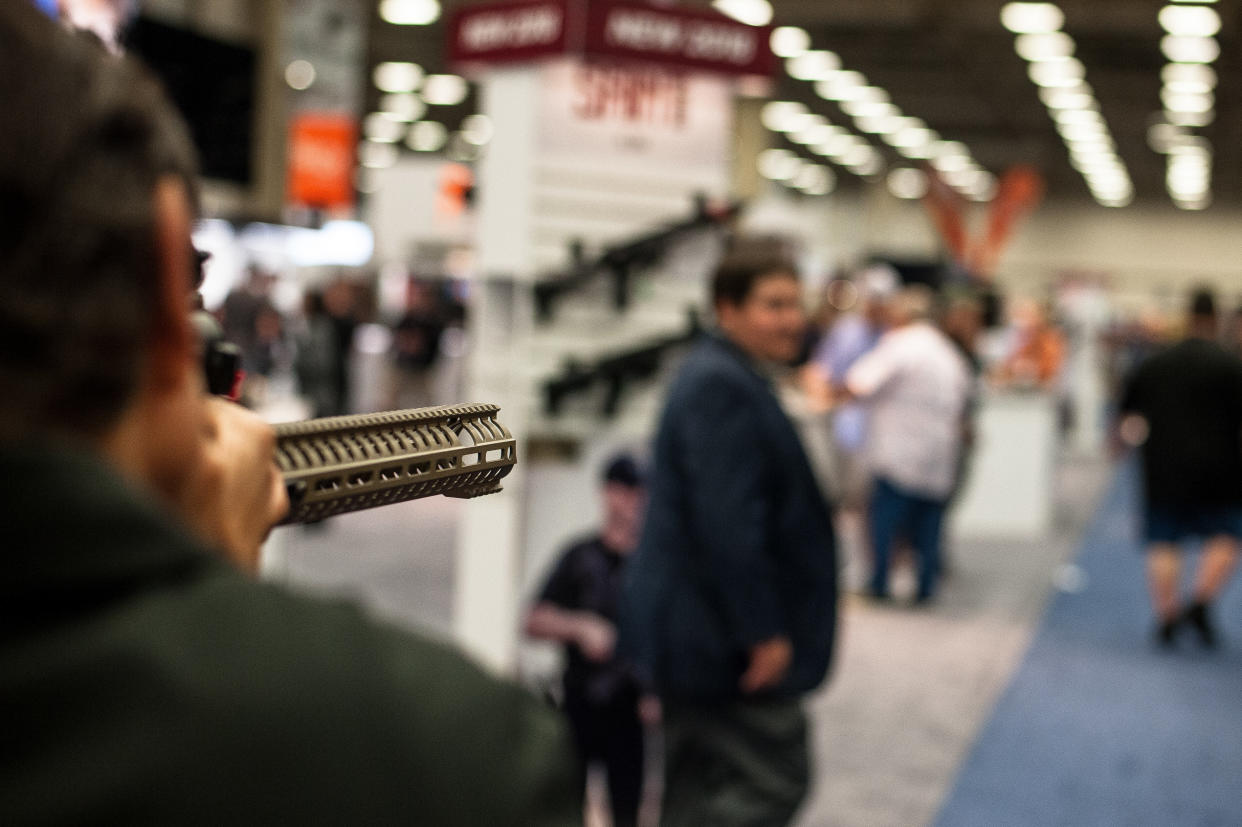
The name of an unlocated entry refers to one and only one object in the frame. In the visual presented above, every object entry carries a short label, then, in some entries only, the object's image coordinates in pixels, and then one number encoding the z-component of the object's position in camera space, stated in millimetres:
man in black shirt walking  6969
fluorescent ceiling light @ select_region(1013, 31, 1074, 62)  15695
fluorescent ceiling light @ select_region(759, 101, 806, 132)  20766
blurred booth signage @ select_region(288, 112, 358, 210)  13539
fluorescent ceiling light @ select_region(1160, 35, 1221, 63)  15008
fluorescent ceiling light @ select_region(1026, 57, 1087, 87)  17281
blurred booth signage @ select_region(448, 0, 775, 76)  4984
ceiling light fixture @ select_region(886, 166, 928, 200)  29172
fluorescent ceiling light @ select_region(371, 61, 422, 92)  20062
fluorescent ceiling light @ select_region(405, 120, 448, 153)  26859
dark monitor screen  5867
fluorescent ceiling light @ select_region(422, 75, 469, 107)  20984
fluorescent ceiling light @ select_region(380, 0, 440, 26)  15930
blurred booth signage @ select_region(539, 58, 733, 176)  5156
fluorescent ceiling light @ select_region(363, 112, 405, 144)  25797
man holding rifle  552
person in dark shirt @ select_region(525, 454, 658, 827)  3775
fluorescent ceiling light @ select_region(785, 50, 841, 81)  17234
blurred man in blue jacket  2896
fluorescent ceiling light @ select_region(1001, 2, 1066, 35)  14250
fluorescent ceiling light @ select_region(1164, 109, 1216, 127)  20094
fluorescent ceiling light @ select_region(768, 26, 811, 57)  15703
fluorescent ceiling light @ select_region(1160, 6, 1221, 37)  13553
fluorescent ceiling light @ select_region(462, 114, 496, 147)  25641
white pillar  5074
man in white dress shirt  7395
